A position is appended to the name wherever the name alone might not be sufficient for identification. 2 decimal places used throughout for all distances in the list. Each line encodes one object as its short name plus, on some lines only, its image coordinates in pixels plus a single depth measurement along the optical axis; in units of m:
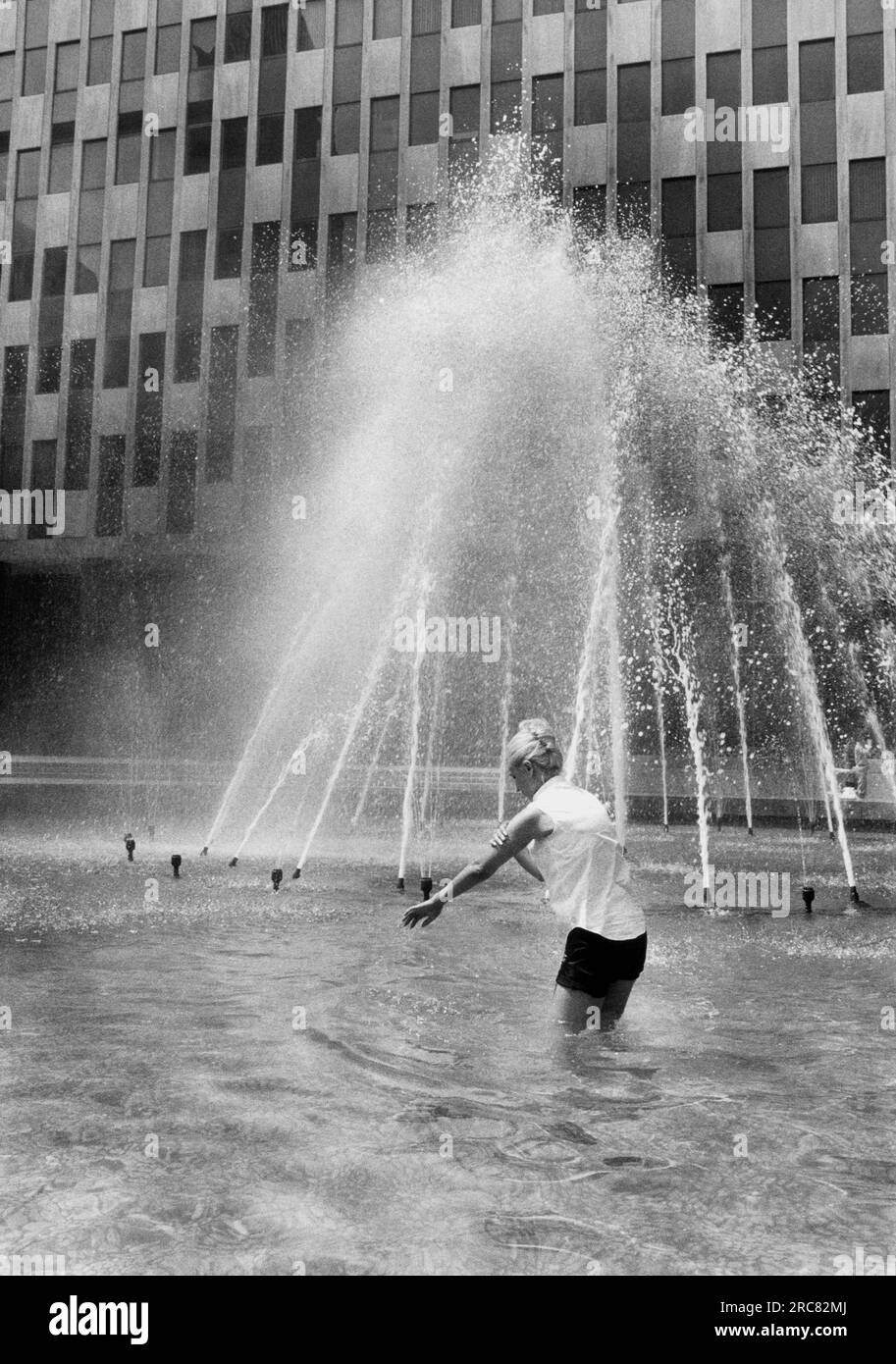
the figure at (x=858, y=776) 20.64
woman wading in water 4.50
